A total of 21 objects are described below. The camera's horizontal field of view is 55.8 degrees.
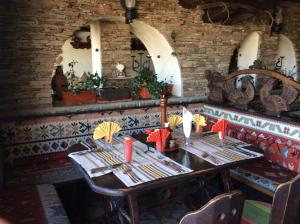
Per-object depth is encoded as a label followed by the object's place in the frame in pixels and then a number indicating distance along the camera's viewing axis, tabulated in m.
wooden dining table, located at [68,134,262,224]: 1.80
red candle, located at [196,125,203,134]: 2.88
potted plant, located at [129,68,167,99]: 4.05
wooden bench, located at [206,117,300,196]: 2.84
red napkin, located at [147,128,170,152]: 2.38
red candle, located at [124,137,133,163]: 2.16
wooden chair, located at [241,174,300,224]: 1.34
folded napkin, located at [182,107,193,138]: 2.56
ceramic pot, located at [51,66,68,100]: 4.10
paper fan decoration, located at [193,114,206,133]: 2.83
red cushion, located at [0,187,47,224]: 2.11
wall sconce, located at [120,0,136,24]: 3.55
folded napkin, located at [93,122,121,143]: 2.36
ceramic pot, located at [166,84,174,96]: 4.31
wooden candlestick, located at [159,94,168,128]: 2.56
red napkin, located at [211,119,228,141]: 2.64
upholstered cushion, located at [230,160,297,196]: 2.80
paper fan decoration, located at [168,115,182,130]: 2.70
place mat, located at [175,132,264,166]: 2.27
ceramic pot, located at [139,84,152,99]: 4.12
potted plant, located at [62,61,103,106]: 3.67
